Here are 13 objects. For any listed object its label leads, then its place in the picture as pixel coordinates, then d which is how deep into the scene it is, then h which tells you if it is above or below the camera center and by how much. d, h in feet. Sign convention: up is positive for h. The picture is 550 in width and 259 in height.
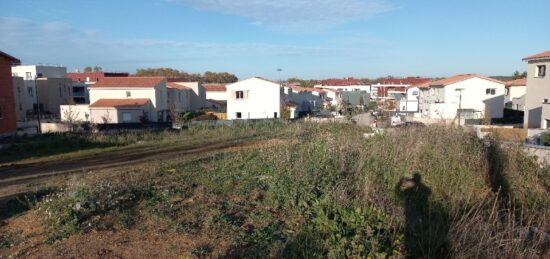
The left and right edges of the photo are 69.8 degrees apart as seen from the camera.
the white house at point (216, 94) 220.84 +3.43
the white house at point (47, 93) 165.37 +3.40
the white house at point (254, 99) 135.64 +0.32
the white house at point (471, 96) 130.93 +0.90
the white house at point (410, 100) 179.33 -0.39
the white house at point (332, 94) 231.34 +3.33
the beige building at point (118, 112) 123.03 -3.56
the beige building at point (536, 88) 88.43 +2.50
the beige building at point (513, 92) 155.14 +2.72
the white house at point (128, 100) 123.65 +0.23
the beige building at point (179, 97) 152.76 +1.37
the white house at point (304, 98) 175.84 +0.85
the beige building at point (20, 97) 133.39 +1.40
